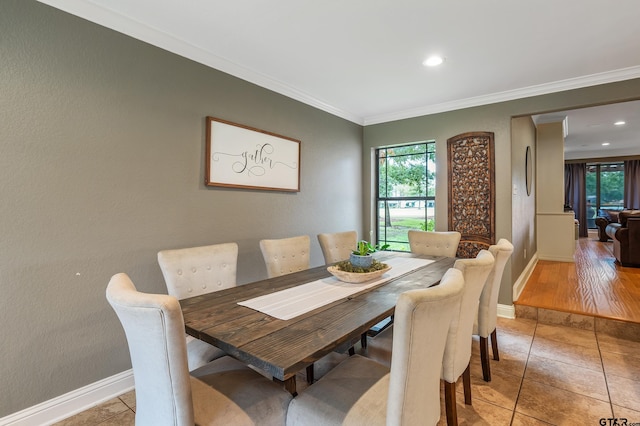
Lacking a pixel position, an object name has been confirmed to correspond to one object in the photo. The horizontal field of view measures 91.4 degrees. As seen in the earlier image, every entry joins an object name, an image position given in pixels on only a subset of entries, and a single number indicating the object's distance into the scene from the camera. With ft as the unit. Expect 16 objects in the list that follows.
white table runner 4.86
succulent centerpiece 6.71
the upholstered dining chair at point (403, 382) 3.24
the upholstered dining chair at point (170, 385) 3.20
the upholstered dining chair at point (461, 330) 5.08
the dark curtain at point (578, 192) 30.42
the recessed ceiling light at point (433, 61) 8.55
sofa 15.55
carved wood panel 11.60
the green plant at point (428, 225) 13.40
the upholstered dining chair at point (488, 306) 7.01
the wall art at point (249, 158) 8.45
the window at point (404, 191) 13.53
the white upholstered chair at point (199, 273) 5.71
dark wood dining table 3.45
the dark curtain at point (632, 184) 28.43
